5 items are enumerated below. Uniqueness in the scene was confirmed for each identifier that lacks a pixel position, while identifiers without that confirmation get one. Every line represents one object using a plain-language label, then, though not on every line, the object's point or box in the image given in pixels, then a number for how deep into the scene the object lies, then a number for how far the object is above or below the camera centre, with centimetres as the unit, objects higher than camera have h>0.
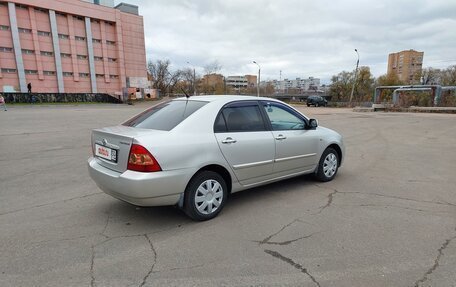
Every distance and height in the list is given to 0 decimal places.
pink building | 4366 +748
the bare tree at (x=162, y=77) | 7481 +376
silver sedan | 325 -76
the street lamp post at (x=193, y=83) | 7106 +219
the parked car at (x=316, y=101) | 4447 -148
